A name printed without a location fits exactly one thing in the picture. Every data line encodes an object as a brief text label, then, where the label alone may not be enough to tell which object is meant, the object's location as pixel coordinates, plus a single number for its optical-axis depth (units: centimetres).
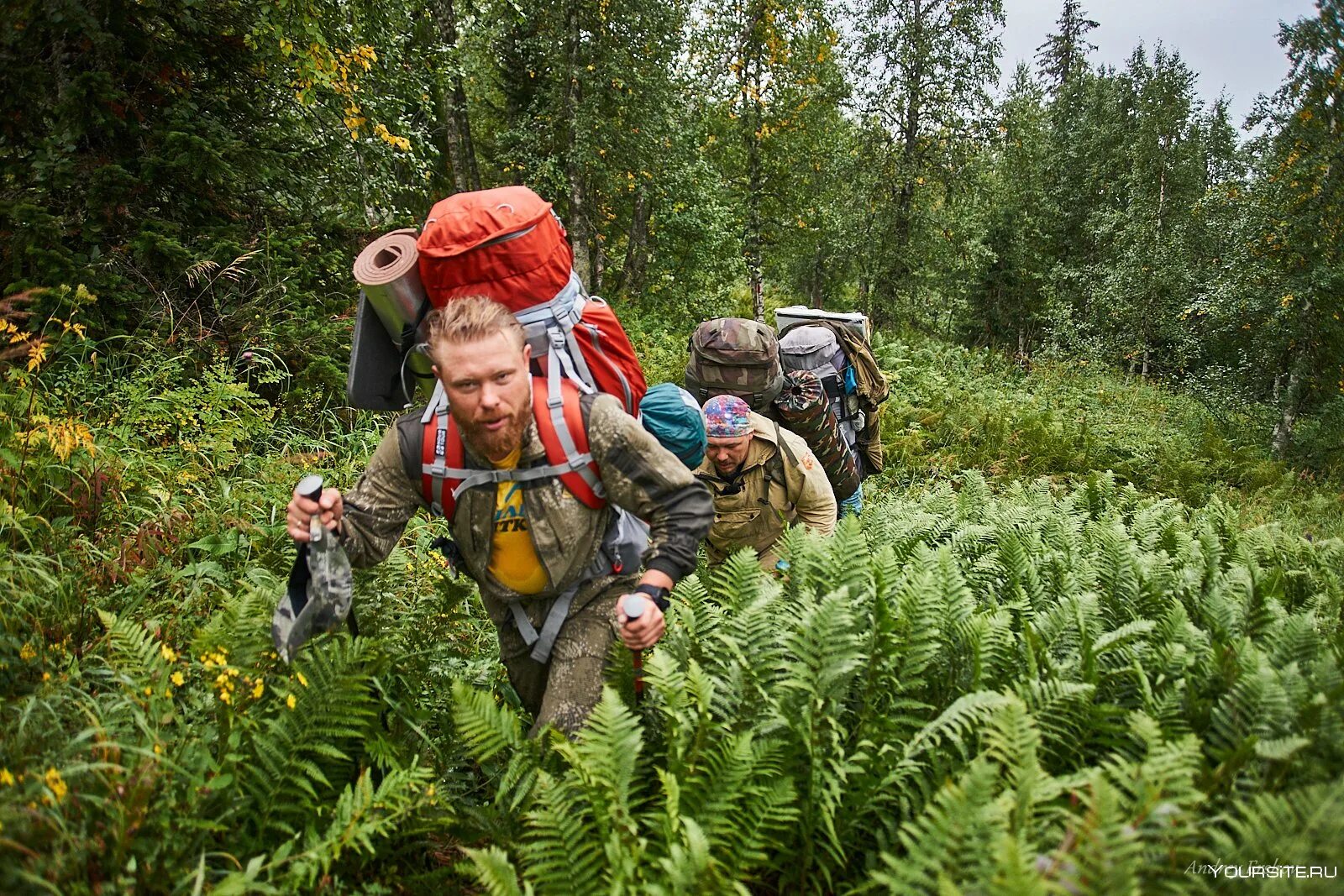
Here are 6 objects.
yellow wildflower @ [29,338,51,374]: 438
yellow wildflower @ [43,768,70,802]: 218
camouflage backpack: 506
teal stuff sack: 328
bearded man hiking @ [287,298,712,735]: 269
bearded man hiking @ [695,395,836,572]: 488
